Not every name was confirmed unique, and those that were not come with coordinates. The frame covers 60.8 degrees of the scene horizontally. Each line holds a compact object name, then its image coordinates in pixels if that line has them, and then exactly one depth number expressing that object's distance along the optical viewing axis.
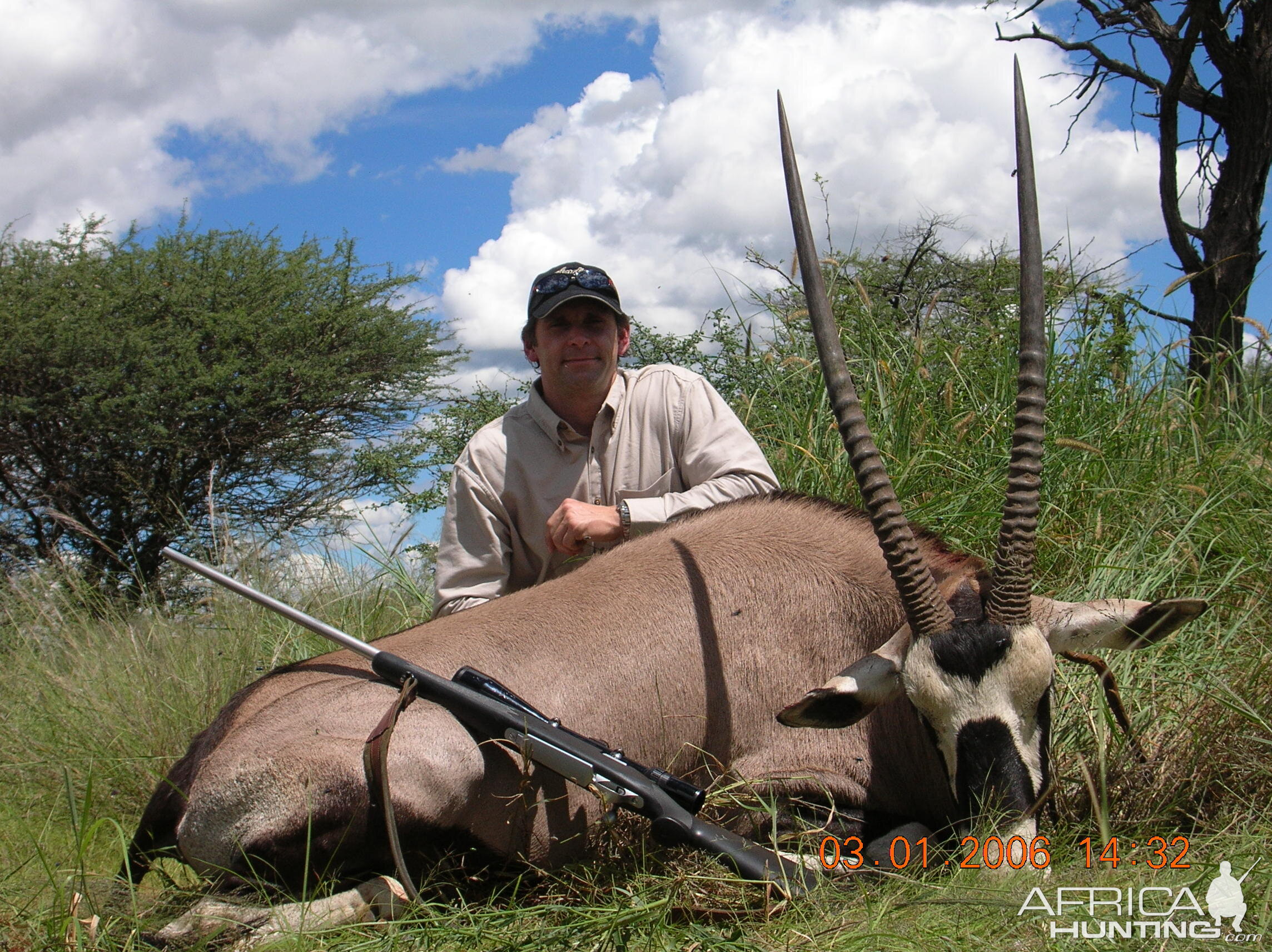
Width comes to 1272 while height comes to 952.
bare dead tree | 7.92
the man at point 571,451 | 4.27
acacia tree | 11.44
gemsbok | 2.80
